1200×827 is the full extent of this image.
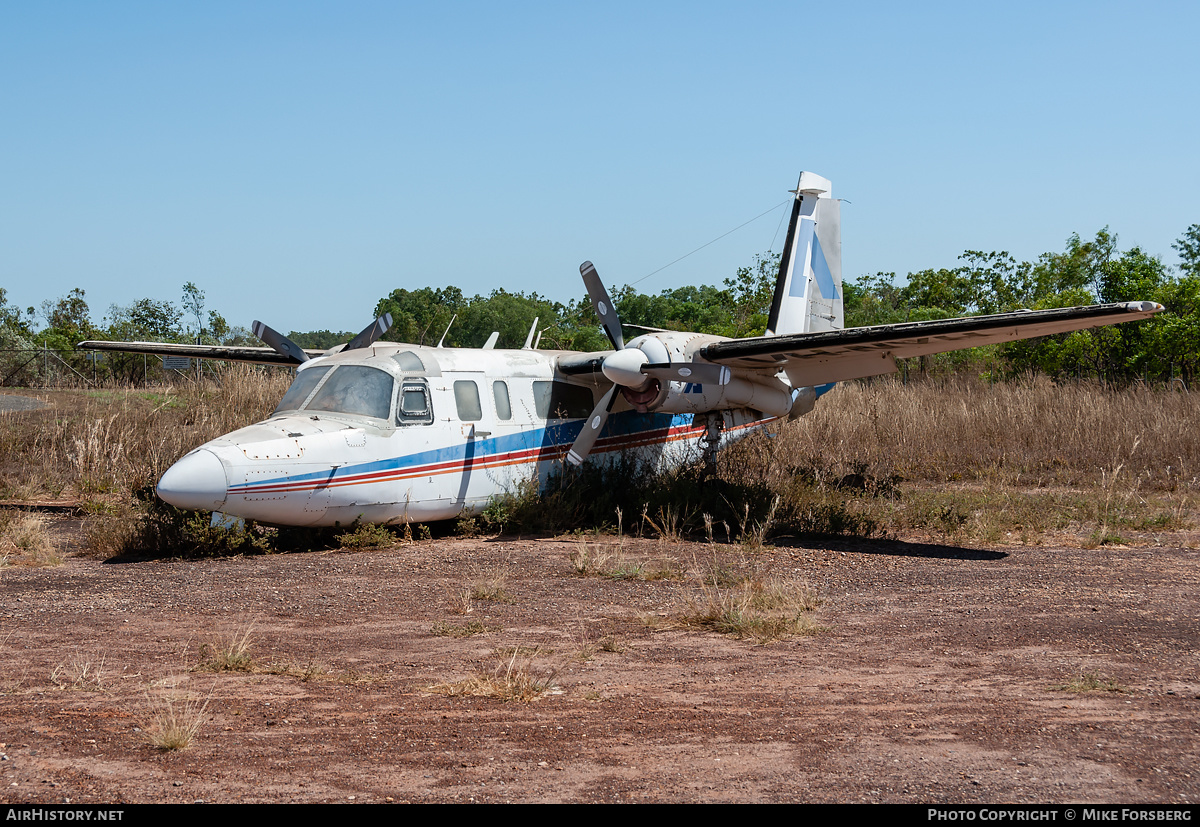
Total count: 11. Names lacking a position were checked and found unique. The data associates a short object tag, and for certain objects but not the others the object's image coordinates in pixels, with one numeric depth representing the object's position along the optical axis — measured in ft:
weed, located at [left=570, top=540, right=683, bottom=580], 33.22
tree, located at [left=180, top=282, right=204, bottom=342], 157.66
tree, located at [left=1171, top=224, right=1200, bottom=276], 167.93
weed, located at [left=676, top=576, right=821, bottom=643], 24.85
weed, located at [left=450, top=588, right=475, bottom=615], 27.37
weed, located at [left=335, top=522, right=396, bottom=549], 37.93
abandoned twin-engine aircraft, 35.55
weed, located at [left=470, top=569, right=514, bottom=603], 29.01
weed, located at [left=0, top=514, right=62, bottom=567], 35.32
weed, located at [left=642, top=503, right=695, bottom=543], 41.92
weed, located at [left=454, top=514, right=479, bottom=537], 42.60
